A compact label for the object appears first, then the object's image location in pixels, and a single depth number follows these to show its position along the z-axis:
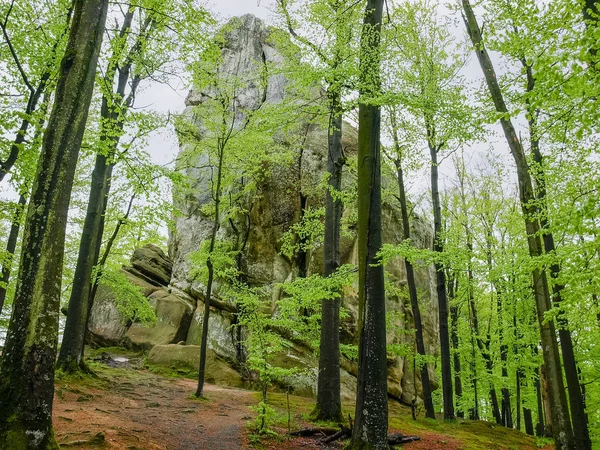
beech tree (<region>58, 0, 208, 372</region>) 7.73
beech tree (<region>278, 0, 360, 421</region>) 9.16
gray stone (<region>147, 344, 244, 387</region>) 16.28
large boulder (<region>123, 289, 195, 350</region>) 19.56
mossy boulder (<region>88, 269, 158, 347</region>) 20.12
